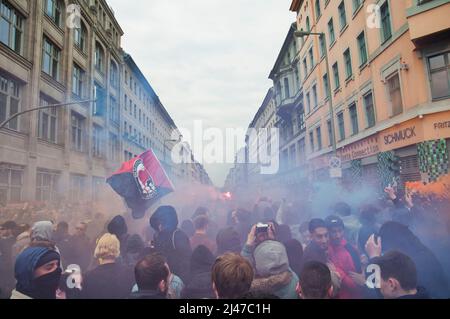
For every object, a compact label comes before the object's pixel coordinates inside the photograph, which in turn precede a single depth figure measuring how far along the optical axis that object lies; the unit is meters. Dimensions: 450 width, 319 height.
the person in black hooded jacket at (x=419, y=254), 2.38
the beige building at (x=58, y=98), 10.66
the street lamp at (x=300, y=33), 10.97
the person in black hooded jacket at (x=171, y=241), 3.22
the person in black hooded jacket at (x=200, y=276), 2.50
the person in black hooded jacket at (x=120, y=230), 3.65
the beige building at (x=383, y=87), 7.85
